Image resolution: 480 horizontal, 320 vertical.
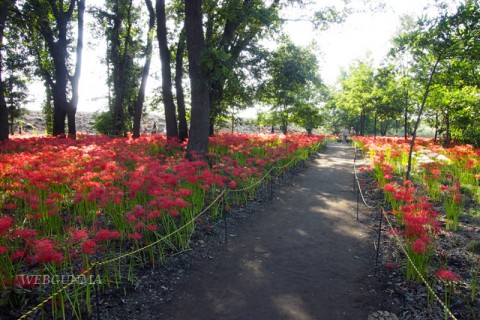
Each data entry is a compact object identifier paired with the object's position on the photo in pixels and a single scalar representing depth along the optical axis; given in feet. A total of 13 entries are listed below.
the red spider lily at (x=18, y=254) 11.11
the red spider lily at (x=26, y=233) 11.35
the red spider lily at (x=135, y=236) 13.44
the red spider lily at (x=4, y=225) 10.62
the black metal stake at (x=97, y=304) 10.46
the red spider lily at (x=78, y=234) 11.03
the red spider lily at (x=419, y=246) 12.52
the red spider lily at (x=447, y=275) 10.75
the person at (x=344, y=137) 119.85
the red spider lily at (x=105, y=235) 11.98
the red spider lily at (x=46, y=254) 10.23
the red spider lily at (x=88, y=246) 10.77
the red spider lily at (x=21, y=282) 10.53
